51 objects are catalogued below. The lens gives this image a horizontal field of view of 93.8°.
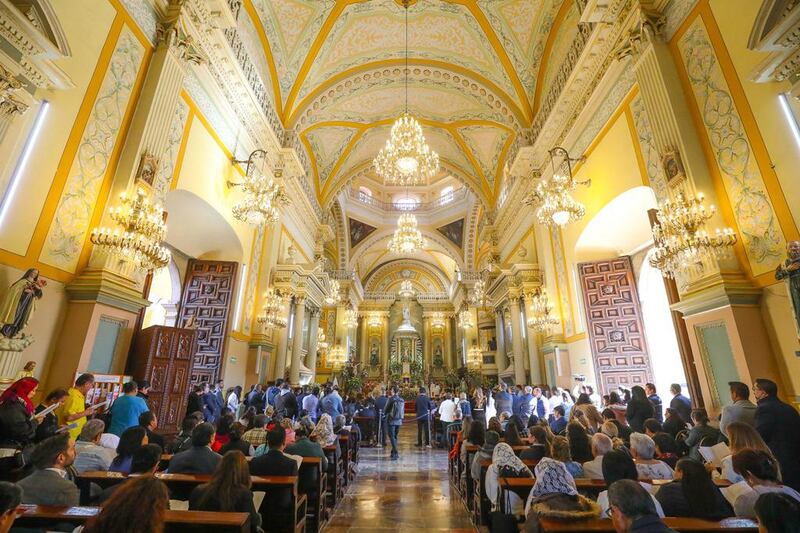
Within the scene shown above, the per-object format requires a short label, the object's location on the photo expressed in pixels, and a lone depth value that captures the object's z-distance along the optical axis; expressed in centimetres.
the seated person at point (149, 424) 321
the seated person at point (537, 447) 346
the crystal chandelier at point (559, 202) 677
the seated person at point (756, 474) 182
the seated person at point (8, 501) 125
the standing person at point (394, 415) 748
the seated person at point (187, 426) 363
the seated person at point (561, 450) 264
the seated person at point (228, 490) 194
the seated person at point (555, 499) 185
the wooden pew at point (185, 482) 234
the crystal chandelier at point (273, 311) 841
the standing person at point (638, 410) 444
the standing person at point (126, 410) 378
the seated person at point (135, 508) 118
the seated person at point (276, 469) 270
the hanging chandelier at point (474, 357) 1752
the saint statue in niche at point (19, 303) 326
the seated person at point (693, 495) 181
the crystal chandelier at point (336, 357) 1914
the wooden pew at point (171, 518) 163
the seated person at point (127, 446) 267
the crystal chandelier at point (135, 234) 427
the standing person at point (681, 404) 450
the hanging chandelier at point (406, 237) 1302
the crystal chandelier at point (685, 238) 414
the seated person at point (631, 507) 146
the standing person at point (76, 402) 364
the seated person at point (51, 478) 188
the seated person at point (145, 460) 227
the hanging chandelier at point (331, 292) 1394
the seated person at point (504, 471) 272
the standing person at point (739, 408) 317
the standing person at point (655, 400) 505
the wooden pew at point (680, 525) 161
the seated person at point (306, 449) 369
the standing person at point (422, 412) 891
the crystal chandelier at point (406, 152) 800
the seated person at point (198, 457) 266
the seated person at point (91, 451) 265
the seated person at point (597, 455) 278
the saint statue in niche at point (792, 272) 319
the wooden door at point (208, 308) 720
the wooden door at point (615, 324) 698
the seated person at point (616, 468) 214
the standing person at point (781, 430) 269
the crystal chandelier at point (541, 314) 834
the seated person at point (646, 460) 269
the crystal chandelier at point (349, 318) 2042
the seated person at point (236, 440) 321
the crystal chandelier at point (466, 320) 1889
